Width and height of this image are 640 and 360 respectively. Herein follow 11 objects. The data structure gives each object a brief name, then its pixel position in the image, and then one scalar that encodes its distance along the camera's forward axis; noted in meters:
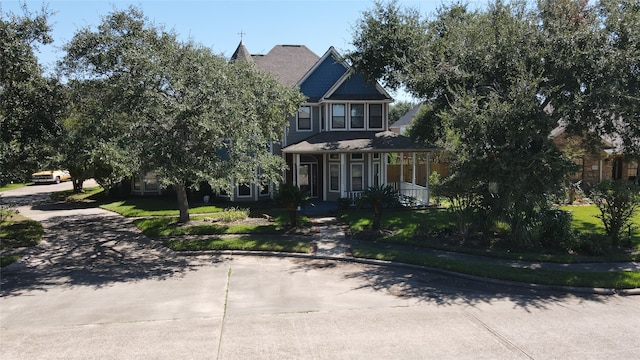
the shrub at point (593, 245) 12.99
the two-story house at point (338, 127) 23.73
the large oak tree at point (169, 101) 12.86
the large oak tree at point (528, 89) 12.18
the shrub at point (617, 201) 13.41
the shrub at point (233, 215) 18.48
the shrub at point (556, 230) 13.45
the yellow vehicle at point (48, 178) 38.35
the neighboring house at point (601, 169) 26.30
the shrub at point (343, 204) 21.25
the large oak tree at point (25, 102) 13.31
